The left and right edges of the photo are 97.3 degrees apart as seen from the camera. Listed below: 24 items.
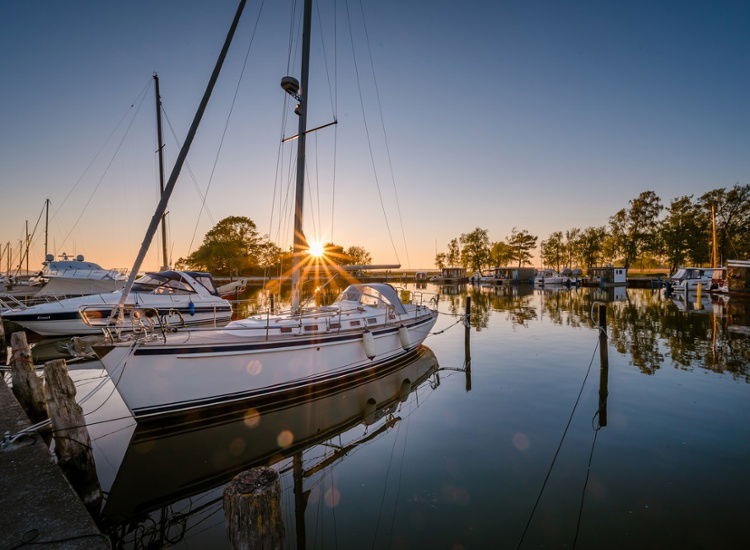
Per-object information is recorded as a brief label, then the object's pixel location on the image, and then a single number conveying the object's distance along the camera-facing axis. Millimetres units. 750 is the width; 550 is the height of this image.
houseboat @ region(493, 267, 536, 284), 61688
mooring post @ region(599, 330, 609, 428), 7992
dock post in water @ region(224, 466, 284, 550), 2477
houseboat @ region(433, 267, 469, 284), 71000
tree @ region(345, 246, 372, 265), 98306
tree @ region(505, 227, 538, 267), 81375
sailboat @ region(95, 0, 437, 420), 6586
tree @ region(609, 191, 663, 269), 58594
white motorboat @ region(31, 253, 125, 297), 19875
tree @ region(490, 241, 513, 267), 82375
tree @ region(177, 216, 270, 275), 59219
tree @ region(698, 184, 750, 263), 49062
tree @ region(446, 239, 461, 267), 92881
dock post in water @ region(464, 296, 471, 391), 10595
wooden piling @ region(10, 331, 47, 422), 7191
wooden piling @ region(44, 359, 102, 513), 5074
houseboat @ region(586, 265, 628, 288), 50531
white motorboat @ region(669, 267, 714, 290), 42562
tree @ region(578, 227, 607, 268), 68250
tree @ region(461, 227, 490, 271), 84000
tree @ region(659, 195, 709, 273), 54000
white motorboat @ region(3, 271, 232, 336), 13938
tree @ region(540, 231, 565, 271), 80125
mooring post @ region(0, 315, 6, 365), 13070
